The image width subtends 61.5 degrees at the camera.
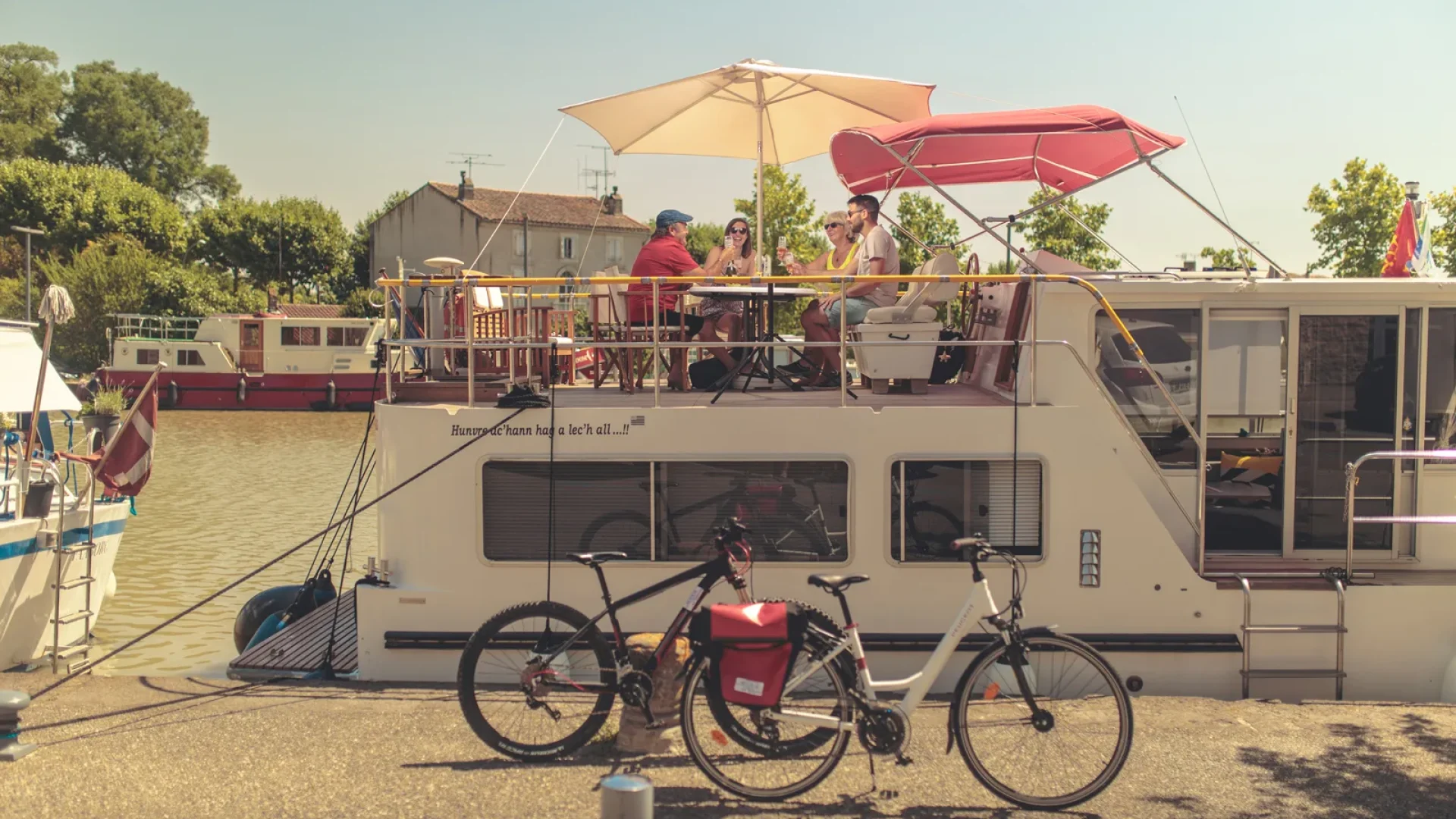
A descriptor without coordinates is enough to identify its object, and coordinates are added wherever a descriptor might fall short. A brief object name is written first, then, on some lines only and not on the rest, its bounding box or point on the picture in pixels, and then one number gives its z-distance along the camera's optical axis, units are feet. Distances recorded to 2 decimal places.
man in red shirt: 28.76
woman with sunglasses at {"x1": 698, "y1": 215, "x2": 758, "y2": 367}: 29.48
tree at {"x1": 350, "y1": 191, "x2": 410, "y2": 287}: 242.99
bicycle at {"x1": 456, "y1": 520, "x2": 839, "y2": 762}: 19.36
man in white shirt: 27.55
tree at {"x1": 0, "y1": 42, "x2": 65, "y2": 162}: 286.05
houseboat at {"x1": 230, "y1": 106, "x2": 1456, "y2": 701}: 25.11
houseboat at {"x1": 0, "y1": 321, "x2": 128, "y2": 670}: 31.91
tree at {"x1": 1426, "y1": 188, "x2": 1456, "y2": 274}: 89.61
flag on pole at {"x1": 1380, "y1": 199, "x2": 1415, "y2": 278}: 28.27
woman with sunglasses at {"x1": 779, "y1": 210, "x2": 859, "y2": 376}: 31.09
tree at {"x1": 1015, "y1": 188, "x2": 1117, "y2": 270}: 100.32
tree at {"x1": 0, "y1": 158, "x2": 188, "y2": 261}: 220.02
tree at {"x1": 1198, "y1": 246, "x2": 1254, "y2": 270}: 132.36
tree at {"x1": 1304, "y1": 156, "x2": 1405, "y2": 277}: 93.20
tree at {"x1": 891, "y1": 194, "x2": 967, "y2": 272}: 106.32
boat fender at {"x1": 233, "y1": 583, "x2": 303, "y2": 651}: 34.12
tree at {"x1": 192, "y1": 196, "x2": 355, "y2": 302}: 230.07
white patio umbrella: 33.76
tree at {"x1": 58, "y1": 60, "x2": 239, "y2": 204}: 303.27
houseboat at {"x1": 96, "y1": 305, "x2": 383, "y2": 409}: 142.10
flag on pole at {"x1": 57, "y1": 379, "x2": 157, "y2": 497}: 31.99
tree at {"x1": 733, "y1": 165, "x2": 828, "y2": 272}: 113.70
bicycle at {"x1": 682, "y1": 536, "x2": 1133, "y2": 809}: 17.69
